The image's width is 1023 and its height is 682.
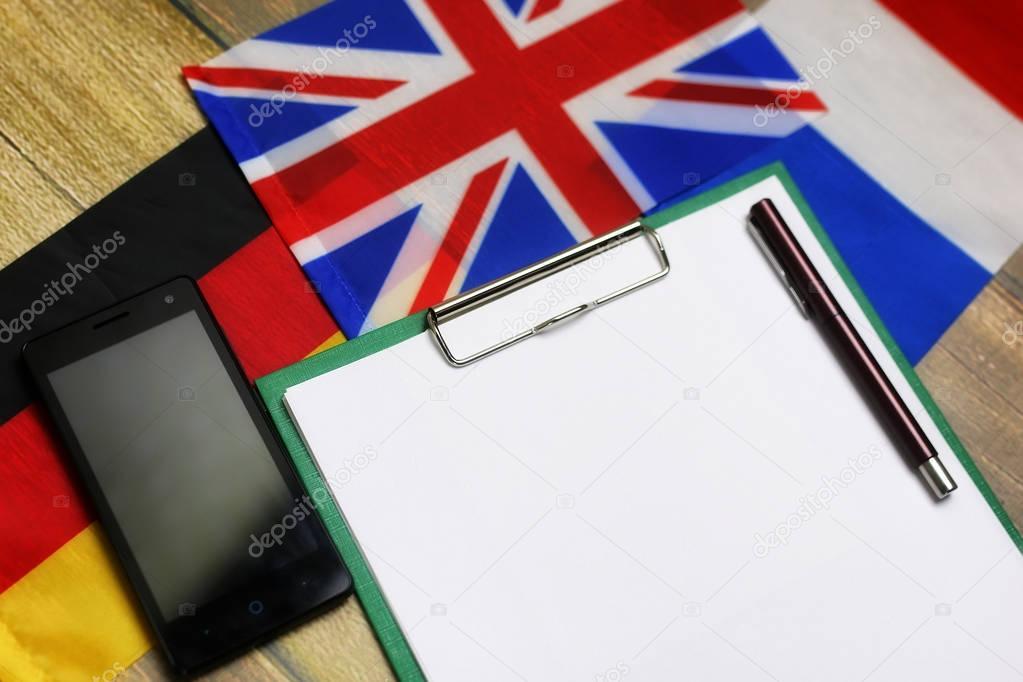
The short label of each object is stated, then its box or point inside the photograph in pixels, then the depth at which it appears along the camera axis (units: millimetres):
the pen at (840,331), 674
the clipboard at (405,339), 621
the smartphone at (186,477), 601
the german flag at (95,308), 604
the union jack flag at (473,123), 704
